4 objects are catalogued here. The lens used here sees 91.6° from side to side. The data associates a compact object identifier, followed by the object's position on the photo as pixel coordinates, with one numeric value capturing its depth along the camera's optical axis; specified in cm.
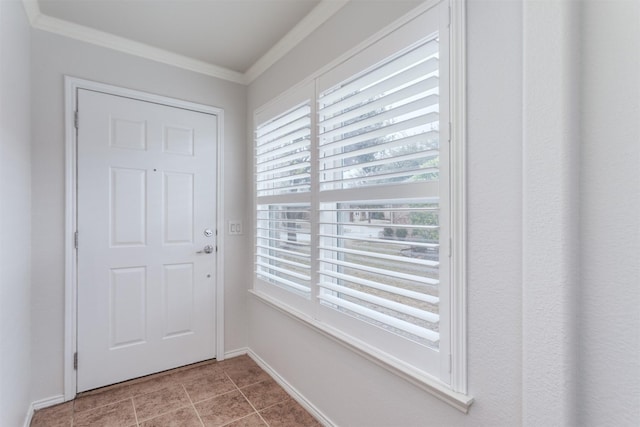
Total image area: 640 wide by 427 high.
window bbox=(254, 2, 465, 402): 120
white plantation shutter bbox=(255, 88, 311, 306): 204
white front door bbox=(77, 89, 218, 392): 214
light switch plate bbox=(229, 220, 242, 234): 271
